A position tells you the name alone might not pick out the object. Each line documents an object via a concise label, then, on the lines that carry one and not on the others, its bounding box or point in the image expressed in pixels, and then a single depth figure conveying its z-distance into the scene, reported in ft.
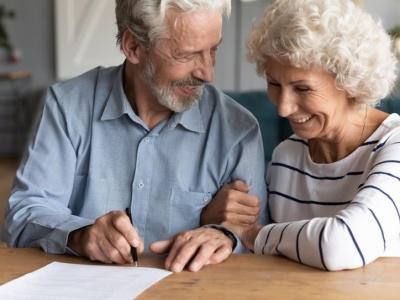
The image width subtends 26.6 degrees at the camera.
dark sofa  8.12
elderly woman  4.56
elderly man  5.76
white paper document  4.18
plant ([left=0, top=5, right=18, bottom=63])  22.45
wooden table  4.16
